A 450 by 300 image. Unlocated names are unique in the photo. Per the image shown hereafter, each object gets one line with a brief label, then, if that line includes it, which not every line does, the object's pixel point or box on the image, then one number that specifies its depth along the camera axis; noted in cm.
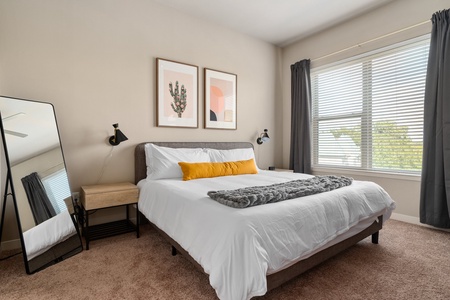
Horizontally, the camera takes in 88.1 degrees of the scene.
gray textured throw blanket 152
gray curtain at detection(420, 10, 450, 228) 252
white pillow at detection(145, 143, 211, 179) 271
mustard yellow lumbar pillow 271
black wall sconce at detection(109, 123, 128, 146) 260
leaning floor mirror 187
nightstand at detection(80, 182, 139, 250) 223
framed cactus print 307
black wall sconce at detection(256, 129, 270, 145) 398
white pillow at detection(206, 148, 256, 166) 322
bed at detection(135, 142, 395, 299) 124
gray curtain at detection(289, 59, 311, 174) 395
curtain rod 282
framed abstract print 351
